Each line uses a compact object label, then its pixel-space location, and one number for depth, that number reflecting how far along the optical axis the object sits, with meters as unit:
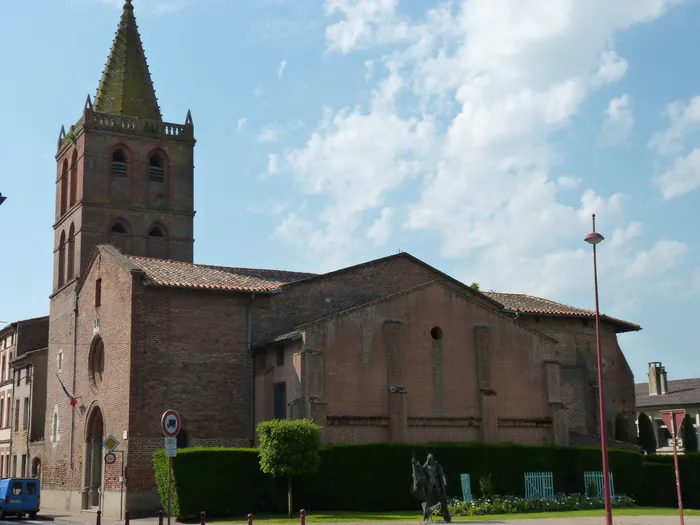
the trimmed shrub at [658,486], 34.00
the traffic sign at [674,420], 19.30
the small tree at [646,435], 43.44
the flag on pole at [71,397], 39.28
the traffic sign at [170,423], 18.84
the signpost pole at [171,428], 18.88
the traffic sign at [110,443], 25.31
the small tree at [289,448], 27.28
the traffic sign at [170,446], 19.31
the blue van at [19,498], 32.09
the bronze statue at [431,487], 24.69
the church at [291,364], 31.94
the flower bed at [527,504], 28.05
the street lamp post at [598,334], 22.32
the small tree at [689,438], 44.31
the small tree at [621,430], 41.12
